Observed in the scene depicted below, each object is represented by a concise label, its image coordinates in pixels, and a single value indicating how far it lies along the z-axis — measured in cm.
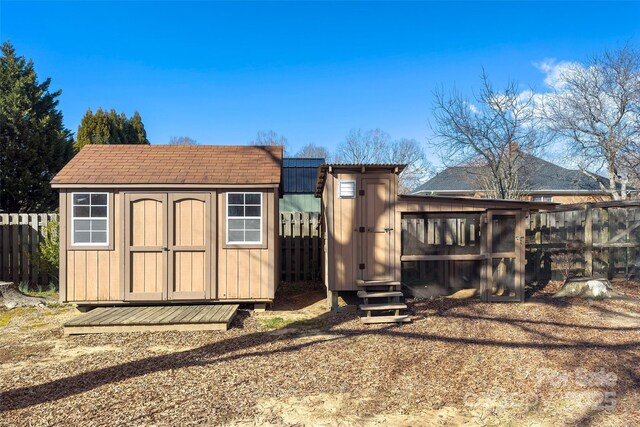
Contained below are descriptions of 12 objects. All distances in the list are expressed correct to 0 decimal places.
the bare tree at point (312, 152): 4578
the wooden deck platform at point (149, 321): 597
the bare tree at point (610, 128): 1412
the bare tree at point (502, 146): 1491
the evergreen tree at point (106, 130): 1836
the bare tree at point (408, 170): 3656
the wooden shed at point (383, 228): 724
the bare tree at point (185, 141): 4981
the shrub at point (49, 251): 857
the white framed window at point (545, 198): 2302
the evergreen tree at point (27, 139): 1189
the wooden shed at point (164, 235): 698
